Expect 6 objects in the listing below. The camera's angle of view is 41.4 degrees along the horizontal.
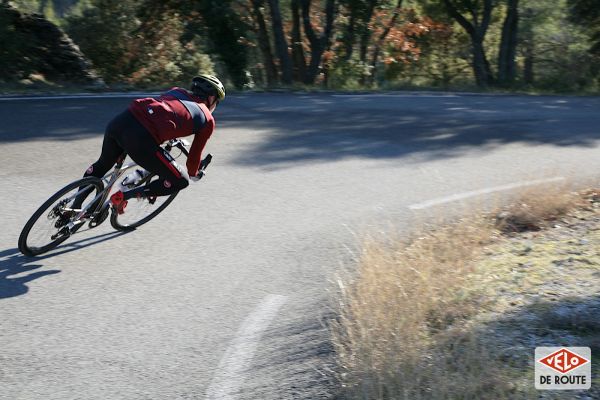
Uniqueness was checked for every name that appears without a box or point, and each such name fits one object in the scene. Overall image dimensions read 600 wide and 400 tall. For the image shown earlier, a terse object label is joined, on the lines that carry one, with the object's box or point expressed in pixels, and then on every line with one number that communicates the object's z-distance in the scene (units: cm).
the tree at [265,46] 2503
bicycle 687
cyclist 696
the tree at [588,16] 2689
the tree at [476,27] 2741
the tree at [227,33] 2111
